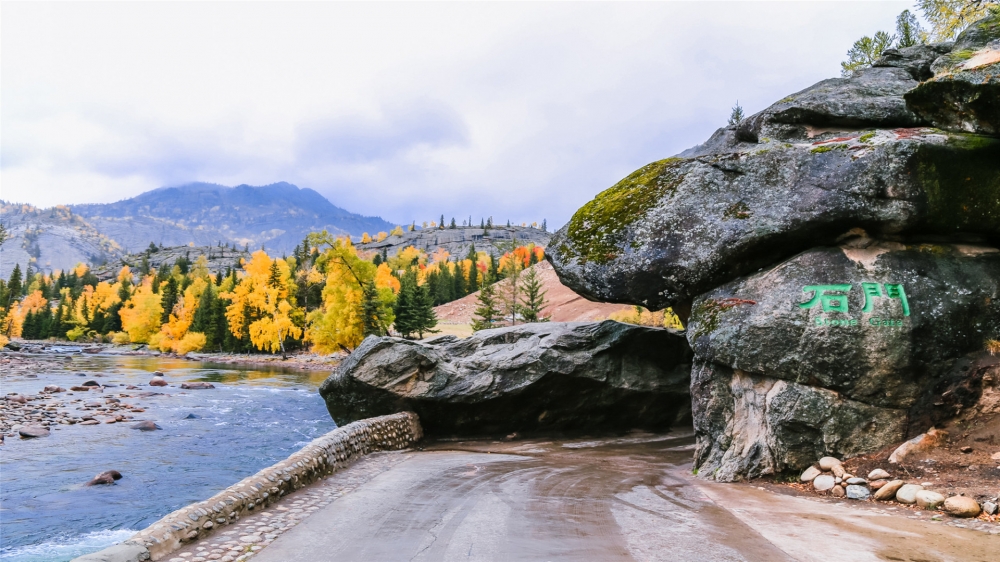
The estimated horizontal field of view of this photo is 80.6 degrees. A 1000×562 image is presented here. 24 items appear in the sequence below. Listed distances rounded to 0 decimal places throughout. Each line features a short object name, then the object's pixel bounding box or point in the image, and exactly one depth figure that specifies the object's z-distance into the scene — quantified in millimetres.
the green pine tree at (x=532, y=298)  56391
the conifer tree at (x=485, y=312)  54719
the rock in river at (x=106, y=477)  14359
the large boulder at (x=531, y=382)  18391
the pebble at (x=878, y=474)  9805
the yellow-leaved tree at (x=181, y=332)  72000
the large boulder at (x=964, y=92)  9164
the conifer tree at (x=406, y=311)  57594
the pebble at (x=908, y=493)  8883
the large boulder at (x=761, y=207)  11297
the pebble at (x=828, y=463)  10633
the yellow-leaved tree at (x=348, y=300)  45594
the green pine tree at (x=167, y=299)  82062
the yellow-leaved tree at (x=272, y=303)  61094
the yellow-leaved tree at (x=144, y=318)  82375
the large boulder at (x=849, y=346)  10648
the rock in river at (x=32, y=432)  19594
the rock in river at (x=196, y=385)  35584
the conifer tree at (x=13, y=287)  99562
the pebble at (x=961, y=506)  7941
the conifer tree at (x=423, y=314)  57634
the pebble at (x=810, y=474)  10712
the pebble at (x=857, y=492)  9588
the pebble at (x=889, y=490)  9250
